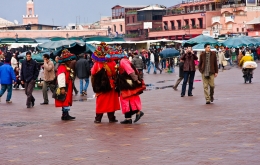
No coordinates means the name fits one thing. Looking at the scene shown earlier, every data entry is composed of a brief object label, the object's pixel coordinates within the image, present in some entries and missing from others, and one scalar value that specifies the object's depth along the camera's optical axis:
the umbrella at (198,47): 39.12
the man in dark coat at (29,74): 17.94
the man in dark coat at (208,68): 16.86
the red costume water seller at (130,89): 13.20
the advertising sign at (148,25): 101.47
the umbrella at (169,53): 38.88
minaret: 160.12
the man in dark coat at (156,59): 40.69
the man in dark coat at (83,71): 22.72
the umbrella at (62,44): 35.22
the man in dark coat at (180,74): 21.66
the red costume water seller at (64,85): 14.21
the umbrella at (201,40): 40.56
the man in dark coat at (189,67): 19.70
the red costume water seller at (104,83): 13.55
